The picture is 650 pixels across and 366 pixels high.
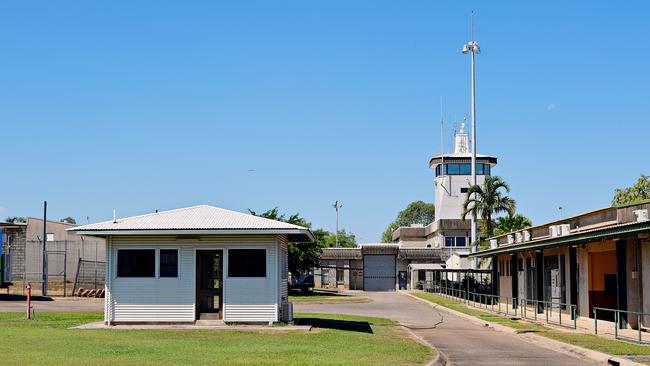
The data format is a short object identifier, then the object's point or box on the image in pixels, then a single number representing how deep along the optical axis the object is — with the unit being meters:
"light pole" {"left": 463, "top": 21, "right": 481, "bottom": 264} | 64.44
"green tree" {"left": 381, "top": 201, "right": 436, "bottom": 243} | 164.88
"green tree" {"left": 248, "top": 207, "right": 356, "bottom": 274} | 59.91
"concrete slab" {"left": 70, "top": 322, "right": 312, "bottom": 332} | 24.68
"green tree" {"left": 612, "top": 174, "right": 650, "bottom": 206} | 69.50
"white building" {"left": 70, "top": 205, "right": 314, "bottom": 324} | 25.94
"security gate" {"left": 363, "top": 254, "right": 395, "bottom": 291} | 86.56
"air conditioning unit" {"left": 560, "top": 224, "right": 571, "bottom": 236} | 32.47
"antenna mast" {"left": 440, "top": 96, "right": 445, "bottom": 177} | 94.06
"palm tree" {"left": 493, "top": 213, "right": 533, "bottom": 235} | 63.50
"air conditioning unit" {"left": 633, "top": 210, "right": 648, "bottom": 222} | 24.67
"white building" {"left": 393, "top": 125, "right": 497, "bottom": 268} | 88.19
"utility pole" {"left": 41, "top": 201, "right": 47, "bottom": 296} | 46.62
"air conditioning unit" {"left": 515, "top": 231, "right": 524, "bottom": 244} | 42.16
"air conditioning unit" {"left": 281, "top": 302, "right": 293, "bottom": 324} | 26.87
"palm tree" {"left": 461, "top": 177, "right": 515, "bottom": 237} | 62.38
